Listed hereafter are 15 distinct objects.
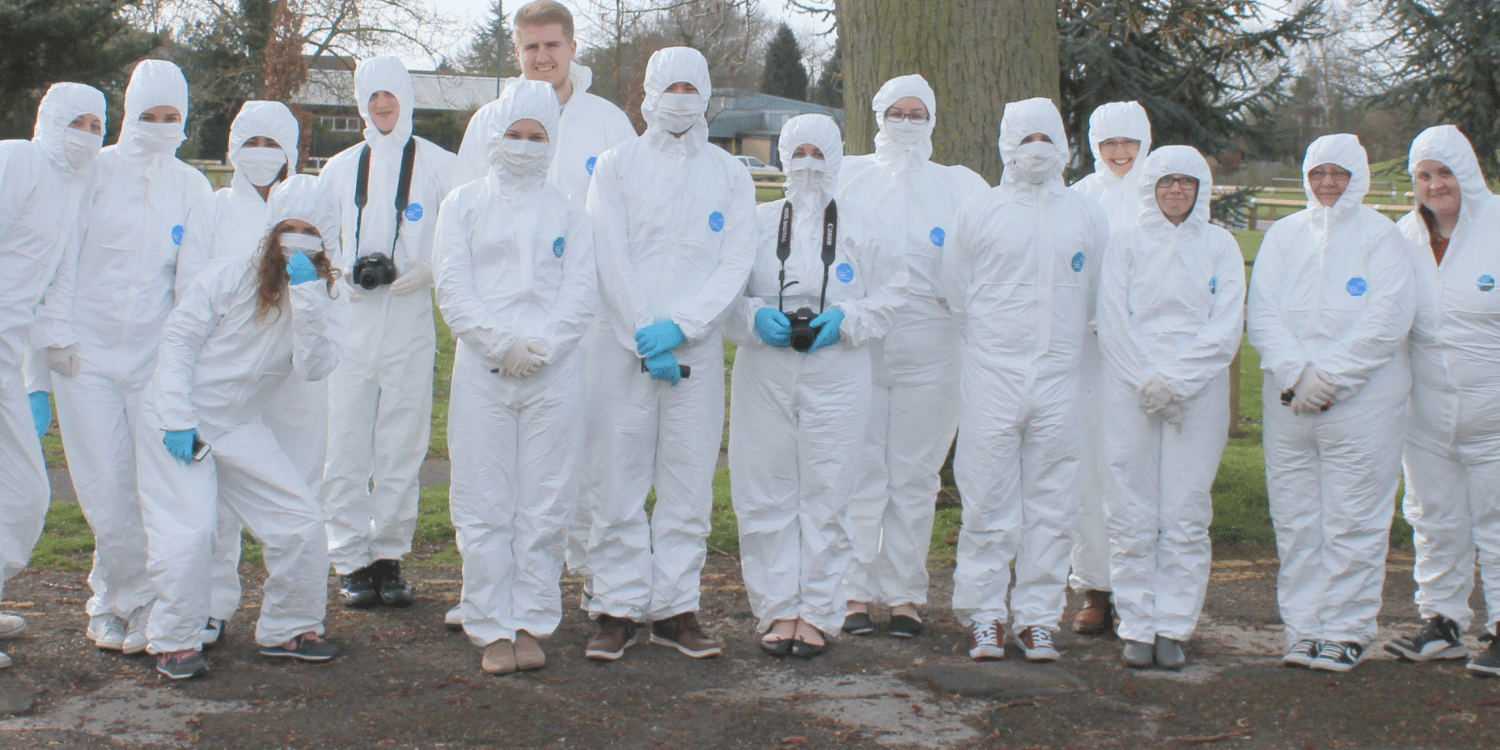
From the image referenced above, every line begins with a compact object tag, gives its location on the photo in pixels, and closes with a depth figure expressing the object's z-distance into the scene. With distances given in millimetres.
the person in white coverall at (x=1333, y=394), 4336
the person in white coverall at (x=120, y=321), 4191
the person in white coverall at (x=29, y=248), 4195
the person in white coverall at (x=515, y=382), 4188
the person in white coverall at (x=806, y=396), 4430
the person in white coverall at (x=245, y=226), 4332
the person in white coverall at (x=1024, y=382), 4418
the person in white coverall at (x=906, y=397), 4762
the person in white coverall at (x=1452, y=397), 4406
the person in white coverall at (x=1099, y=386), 4832
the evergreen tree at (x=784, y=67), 53062
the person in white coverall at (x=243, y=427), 4043
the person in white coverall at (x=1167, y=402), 4383
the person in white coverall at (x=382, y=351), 4863
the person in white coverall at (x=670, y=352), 4371
